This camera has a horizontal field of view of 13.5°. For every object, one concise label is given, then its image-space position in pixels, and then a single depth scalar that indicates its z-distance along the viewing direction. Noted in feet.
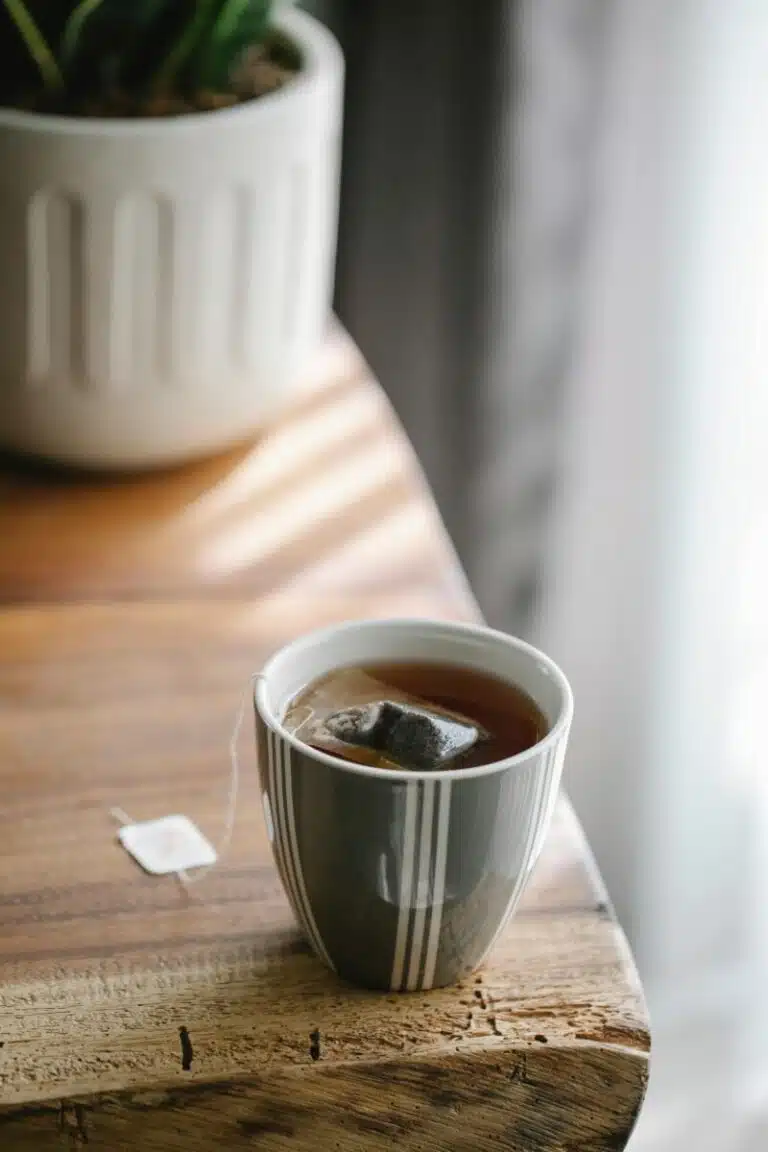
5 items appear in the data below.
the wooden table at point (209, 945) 2.81
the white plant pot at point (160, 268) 3.44
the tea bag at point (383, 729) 2.83
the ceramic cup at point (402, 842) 2.77
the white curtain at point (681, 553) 4.65
